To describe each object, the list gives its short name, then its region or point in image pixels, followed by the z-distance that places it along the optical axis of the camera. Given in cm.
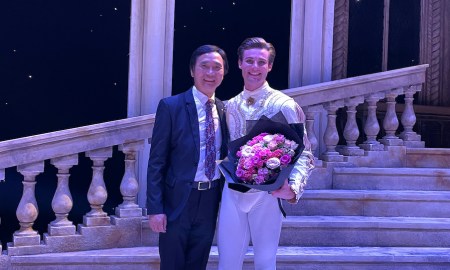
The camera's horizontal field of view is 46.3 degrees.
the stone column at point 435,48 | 618
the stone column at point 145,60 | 495
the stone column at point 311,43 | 529
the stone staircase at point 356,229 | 366
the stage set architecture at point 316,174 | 368
